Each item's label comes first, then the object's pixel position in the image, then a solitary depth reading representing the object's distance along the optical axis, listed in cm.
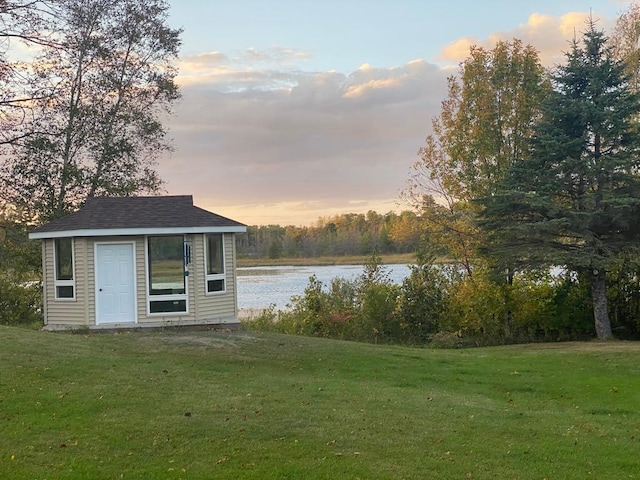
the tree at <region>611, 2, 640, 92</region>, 2091
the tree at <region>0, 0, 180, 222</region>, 2027
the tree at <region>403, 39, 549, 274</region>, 1980
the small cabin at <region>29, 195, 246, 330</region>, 1439
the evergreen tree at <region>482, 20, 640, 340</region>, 1500
